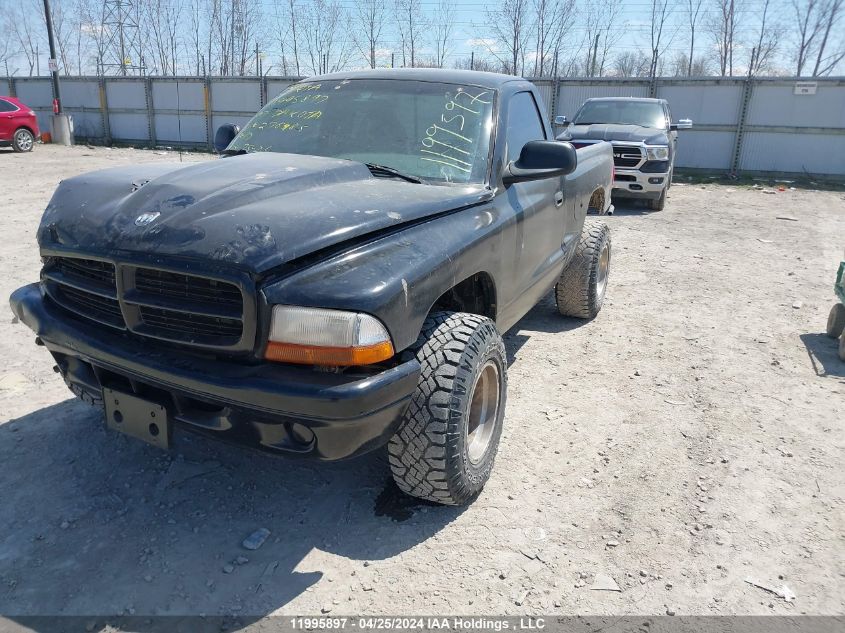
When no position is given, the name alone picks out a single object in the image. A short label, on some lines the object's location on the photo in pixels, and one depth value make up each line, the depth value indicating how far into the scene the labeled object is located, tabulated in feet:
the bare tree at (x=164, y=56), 126.15
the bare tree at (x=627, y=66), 91.26
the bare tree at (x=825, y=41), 110.93
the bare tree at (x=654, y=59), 66.85
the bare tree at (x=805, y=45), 115.22
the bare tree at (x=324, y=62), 95.25
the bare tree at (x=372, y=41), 98.05
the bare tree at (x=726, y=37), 110.73
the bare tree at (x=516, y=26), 95.55
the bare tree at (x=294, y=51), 107.96
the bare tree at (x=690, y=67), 115.55
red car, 59.72
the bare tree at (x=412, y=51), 97.22
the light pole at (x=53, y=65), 68.08
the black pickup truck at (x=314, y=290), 7.32
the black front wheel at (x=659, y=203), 37.96
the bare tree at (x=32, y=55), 160.04
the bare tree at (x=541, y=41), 96.02
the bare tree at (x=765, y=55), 100.39
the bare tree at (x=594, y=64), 85.35
